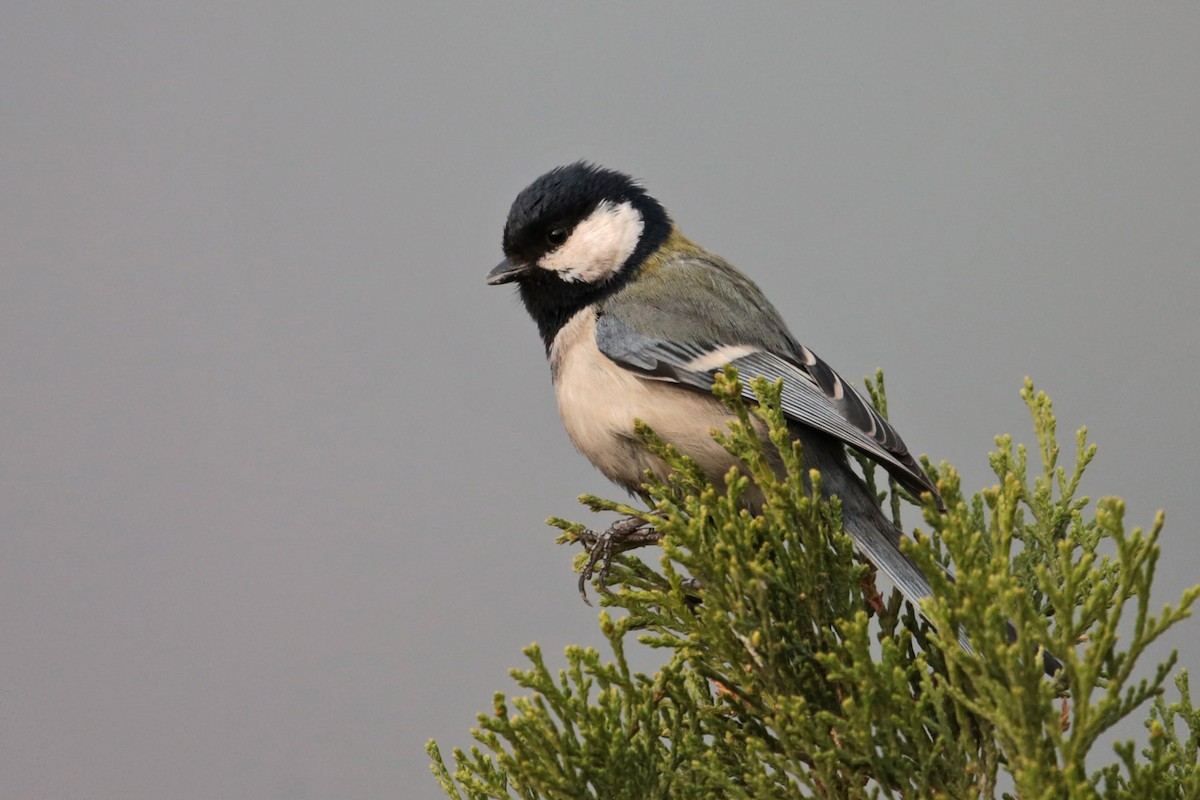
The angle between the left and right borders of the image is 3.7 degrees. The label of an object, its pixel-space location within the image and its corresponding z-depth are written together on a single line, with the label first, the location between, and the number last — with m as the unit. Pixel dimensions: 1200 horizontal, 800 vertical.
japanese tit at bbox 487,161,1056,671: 3.03
